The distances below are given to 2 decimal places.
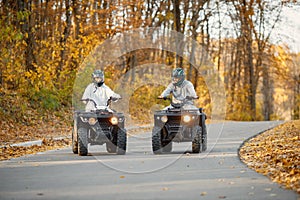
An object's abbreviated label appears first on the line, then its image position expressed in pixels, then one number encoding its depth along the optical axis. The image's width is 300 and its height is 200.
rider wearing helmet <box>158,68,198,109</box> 16.70
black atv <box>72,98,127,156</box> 15.74
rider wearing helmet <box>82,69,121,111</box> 16.80
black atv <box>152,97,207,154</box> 16.17
